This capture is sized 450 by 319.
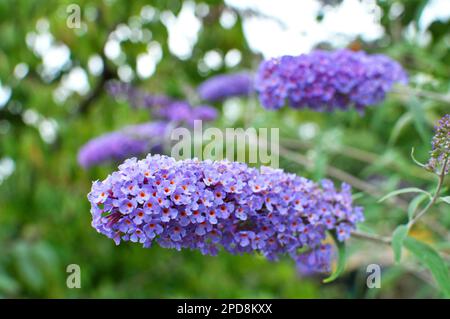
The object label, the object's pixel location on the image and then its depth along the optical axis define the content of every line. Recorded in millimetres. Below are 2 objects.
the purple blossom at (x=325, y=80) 677
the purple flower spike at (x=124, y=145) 883
